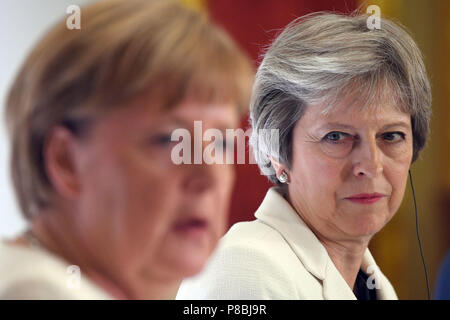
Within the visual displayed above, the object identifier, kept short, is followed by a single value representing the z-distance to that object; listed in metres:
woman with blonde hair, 2.22
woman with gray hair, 2.40
